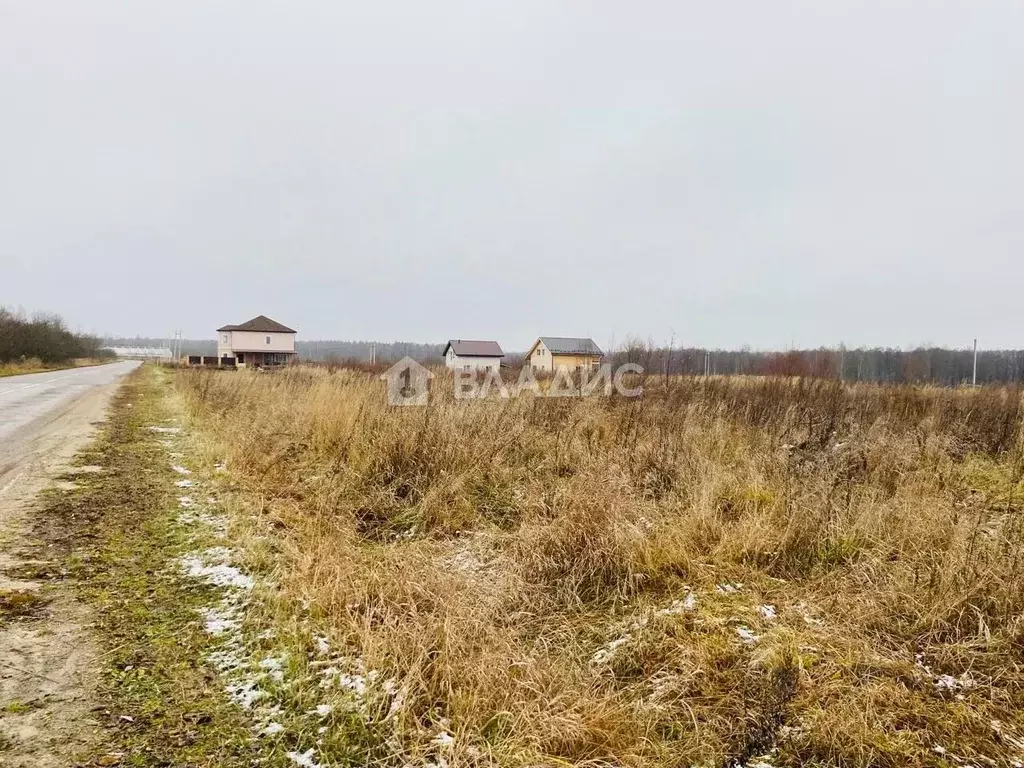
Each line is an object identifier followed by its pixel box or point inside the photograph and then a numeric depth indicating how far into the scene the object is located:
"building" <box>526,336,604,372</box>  52.16
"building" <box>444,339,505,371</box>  54.69
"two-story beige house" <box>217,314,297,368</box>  53.25
